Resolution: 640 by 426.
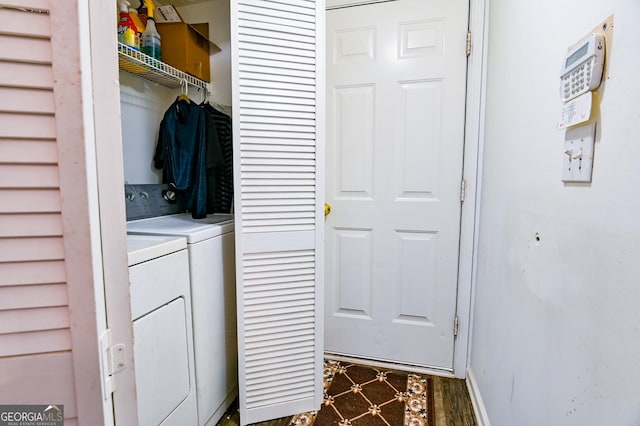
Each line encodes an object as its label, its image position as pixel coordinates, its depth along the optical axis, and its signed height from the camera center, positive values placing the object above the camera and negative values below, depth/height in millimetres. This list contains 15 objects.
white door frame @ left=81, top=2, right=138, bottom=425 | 411 -17
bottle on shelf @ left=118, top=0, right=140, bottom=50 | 1452 +690
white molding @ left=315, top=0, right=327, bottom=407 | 1437 -33
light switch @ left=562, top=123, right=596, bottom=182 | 709 +64
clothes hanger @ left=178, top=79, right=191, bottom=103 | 1727 +496
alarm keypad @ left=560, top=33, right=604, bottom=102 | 658 +255
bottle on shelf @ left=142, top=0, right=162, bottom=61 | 1586 +709
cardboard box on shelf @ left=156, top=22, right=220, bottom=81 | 1680 +715
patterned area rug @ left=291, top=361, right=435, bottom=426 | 1528 -1169
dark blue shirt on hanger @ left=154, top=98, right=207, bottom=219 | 1676 +145
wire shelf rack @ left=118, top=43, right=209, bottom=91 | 1412 +548
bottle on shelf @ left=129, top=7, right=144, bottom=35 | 1528 +771
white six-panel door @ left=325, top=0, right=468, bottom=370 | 1754 +33
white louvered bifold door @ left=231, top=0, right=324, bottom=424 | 1385 -100
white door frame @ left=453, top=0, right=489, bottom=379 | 1672 +17
